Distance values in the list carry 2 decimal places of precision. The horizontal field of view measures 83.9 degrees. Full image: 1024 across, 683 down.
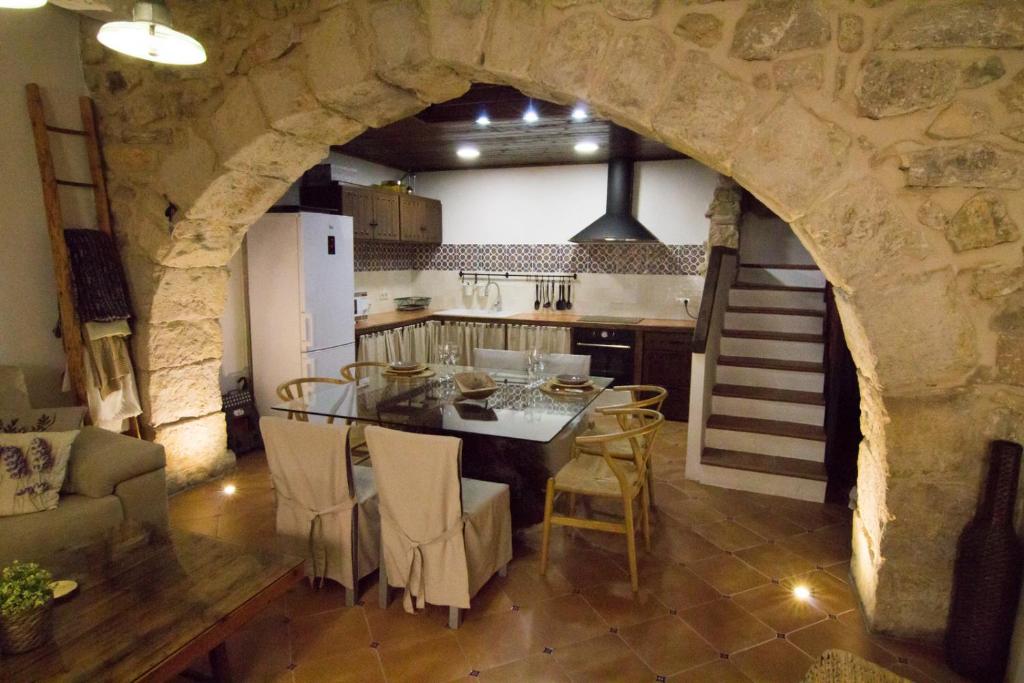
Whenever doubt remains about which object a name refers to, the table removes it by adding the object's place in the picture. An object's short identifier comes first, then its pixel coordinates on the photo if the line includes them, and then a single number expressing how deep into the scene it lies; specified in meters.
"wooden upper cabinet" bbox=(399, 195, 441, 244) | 6.07
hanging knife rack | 6.34
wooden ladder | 2.96
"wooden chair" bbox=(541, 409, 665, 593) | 2.53
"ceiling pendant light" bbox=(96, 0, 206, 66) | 1.86
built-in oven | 5.41
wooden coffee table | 1.49
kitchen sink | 6.13
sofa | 2.24
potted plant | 1.48
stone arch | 1.93
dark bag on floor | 4.16
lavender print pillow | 2.30
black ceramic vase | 1.95
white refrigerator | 4.23
